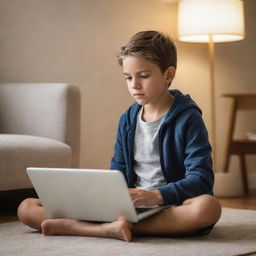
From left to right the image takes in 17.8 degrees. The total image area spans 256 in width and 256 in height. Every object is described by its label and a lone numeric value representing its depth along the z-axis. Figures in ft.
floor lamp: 14.03
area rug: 6.60
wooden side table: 14.74
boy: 7.30
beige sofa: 9.72
